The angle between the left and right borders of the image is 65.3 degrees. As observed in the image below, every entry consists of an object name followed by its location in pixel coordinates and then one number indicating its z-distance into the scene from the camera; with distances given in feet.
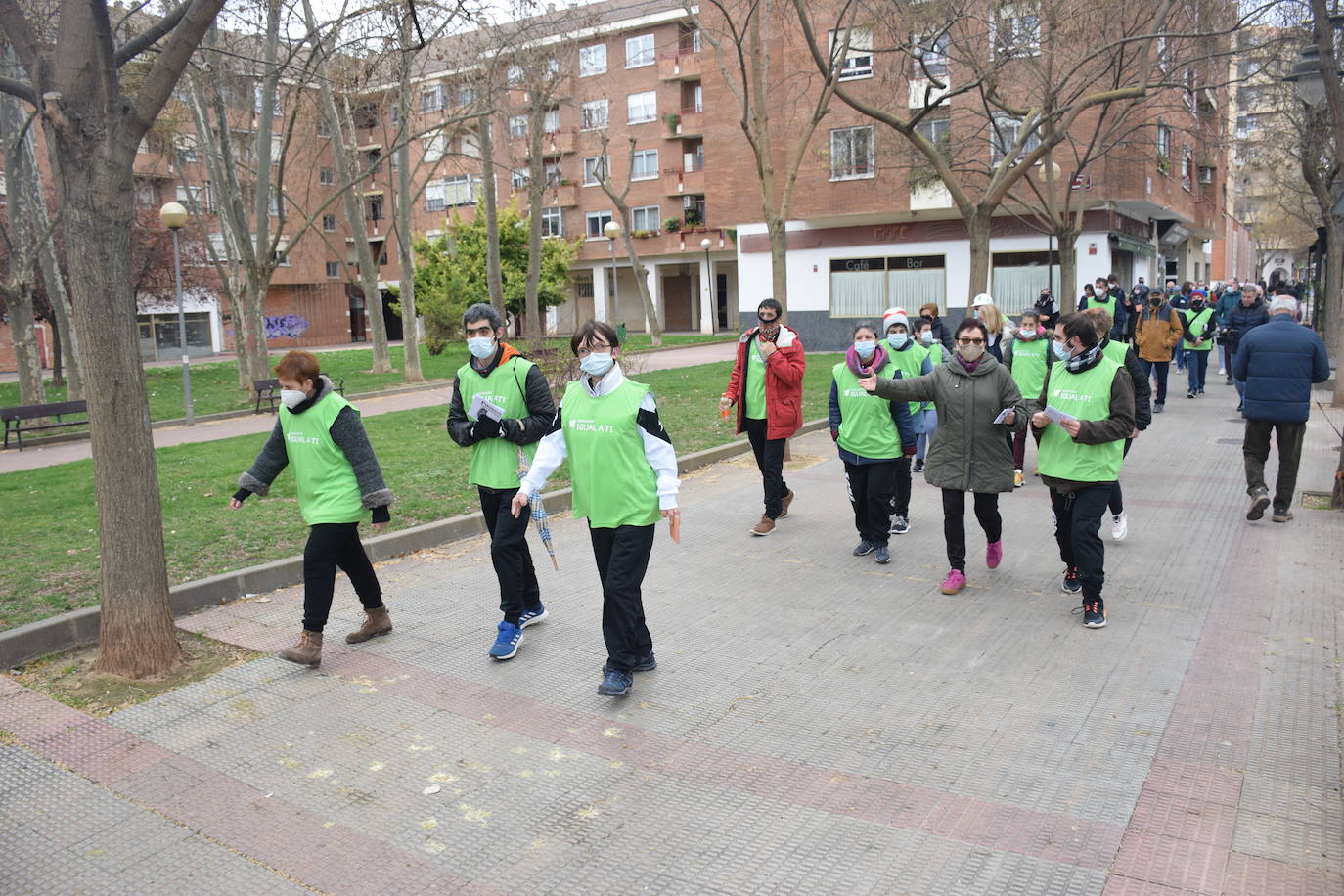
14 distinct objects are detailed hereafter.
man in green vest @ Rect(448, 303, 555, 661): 19.26
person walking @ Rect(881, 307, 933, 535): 27.66
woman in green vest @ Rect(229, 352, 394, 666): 18.61
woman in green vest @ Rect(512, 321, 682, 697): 17.07
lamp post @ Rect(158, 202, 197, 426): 63.05
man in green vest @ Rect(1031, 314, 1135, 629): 20.24
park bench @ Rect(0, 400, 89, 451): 52.06
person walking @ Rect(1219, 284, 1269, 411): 49.55
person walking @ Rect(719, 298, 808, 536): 28.17
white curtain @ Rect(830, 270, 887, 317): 109.81
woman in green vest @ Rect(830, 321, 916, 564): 25.26
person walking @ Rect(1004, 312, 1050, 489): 32.17
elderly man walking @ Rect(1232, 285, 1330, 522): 28.89
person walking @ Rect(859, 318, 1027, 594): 21.84
